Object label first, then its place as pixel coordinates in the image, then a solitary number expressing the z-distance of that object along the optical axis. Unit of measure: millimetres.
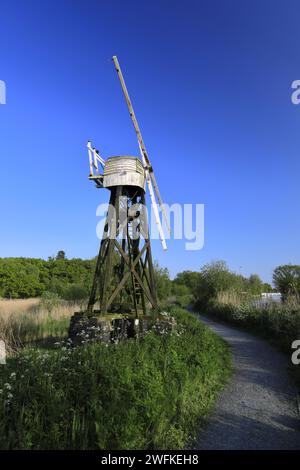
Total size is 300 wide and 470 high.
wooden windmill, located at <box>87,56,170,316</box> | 11164
